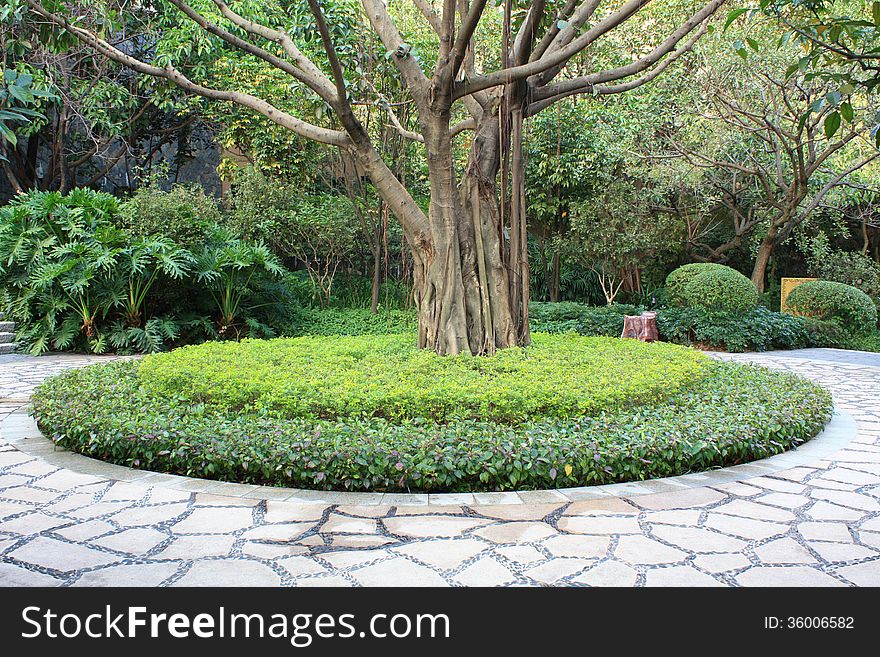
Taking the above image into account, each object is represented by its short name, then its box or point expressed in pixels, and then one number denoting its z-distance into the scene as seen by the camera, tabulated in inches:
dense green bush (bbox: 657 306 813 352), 428.8
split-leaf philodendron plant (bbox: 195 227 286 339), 414.3
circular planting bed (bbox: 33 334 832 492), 151.1
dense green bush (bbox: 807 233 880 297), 527.5
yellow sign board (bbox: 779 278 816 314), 515.5
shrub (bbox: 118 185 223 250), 427.5
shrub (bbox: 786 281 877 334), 468.4
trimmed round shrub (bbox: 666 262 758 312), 442.6
